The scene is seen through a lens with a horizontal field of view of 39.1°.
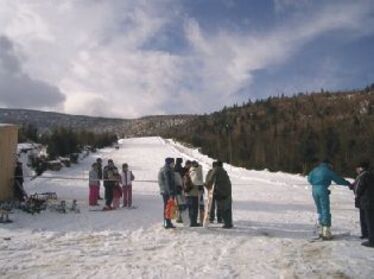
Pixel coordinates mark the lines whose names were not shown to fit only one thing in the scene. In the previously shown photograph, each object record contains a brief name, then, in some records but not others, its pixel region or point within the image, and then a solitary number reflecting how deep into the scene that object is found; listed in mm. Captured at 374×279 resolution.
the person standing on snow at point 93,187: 17547
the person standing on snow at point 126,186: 17406
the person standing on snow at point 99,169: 18094
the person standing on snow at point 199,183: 13398
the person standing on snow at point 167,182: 12859
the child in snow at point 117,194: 17273
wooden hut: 16281
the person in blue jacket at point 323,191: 11039
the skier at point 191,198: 13055
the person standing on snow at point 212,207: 12914
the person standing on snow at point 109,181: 17031
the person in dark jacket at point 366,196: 10188
